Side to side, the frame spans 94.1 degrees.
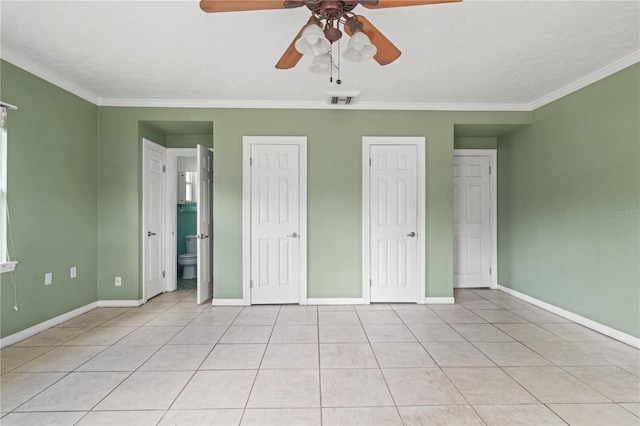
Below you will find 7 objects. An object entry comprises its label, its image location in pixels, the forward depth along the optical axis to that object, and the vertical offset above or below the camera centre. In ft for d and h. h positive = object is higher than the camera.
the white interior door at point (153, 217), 12.71 -0.25
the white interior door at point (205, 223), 12.18 -0.50
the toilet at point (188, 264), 16.51 -2.95
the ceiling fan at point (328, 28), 4.86 +3.34
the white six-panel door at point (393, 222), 12.40 -0.44
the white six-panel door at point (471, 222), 14.94 -0.53
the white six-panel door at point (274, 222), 12.21 -0.43
